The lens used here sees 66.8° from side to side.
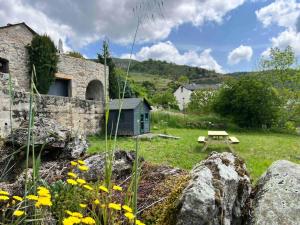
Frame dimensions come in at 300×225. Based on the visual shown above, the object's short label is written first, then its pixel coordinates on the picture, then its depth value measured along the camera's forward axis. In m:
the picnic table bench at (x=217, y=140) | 7.81
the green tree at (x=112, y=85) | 18.29
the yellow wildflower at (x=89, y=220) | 1.07
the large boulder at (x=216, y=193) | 1.43
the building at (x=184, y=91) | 42.19
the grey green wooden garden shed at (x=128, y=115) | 11.58
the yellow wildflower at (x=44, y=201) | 1.03
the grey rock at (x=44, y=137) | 3.05
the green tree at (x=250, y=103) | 18.22
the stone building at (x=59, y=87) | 5.61
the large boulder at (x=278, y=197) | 1.59
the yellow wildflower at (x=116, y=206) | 1.13
